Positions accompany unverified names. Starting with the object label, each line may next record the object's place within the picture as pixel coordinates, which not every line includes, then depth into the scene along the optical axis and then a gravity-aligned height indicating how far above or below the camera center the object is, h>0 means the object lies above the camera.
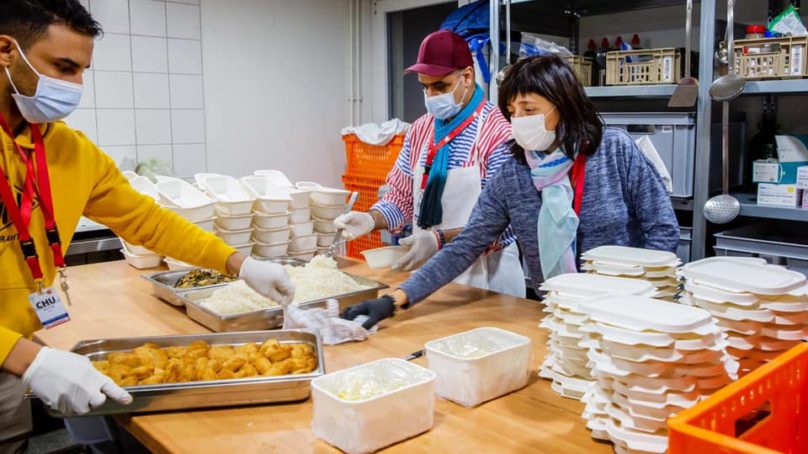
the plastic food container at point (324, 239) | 3.08 -0.35
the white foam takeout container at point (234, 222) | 2.79 -0.24
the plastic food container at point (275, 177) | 3.21 -0.06
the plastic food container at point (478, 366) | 1.43 -0.44
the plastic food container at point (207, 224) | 2.75 -0.25
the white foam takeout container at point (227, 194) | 2.77 -0.13
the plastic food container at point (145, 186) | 2.92 -0.09
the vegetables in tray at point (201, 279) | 2.32 -0.40
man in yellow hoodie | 1.38 -0.05
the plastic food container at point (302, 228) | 2.97 -0.29
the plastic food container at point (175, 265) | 2.62 -0.39
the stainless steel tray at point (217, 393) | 1.43 -0.49
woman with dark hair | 2.01 -0.06
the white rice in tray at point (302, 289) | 2.02 -0.40
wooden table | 1.29 -0.53
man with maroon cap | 2.54 +0.00
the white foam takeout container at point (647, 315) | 1.09 -0.26
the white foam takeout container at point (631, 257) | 1.54 -0.22
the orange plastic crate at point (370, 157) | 4.31 +0.04
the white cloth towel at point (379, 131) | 4.28 +0.21
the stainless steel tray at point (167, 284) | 2.22 -0.41
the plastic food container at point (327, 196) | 2.99 -0.15
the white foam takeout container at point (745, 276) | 1.24 -0.22
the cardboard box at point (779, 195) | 2.78 -0.15
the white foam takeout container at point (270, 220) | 2.85 -0.24
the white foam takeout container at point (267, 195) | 2.85 -0.14
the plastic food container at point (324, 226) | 3.06 -0.28
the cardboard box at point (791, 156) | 2.78 +0.02
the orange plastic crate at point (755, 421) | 0.83 -0.34
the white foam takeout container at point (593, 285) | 1.39 -0.26
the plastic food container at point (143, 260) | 2.77 -0.39
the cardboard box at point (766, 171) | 2.82 -0.05
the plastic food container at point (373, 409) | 1.23 -0.46
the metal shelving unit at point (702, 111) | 2.89 +0.21
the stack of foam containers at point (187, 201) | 2.68 -0.15
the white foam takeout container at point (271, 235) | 2.87 -0.31
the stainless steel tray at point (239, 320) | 1.92 -0.45
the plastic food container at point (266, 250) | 2.88 -0.37
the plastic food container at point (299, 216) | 2.96 -0.23
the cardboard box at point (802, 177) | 2.72 -0.07
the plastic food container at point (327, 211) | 3.02 -0.21
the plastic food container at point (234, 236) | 2.79 -0.30
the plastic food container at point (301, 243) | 2.98 -0.35
